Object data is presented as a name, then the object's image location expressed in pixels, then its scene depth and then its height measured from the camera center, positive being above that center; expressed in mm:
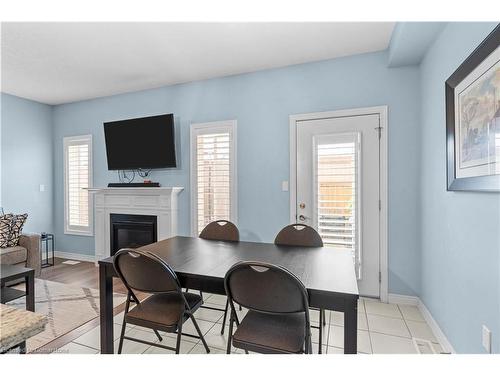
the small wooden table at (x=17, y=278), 2293 -879
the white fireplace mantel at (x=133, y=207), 3666 -327
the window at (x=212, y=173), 3426 +154
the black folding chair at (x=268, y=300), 1313 -606
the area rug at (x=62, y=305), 2273 -1275
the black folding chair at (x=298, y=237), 2309 -476
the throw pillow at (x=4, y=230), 3230 -559
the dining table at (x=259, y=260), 1310 -532
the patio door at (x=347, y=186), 2855 -27
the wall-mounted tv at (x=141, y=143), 3678 +616
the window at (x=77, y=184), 4434 +18
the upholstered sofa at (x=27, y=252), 3193 -838
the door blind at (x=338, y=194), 2902 -116
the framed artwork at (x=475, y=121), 1396 +390
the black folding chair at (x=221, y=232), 2618 -484
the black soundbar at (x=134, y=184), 3840 +10
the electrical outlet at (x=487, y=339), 1456 -877
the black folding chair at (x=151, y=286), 1552 -625
